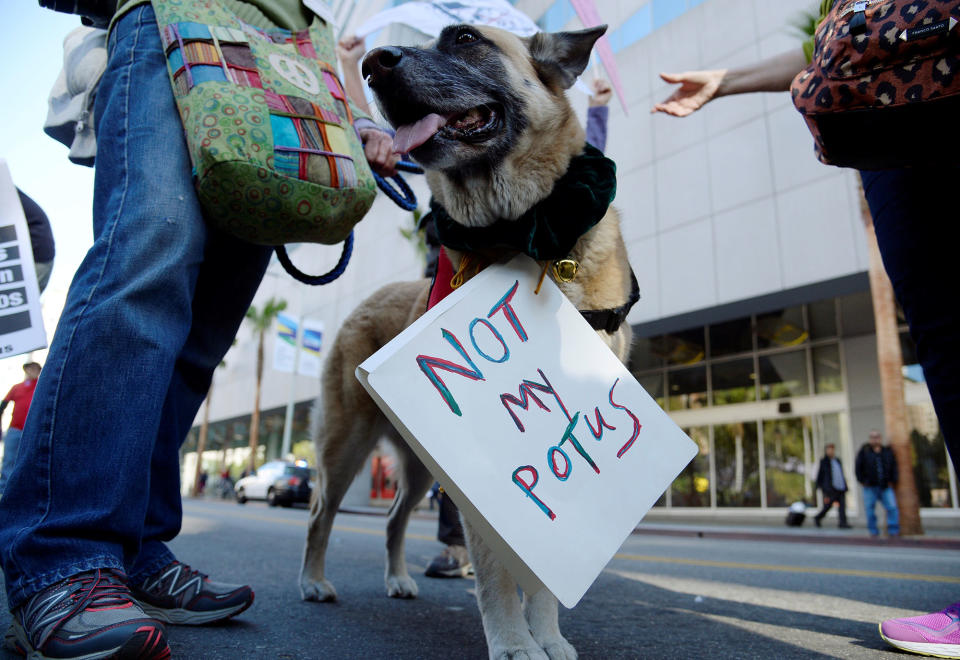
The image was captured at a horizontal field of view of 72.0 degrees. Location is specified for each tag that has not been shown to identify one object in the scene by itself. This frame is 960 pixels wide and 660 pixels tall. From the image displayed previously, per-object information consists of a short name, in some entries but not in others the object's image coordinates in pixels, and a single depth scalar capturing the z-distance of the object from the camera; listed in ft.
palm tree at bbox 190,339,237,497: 132.21
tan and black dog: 6.23
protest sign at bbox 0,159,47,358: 8.21
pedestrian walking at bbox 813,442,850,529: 49.03
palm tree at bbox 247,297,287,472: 116.16
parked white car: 72.90
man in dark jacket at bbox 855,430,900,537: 39.37
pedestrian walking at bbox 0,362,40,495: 26.13
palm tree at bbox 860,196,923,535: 38.86
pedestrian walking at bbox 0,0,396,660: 4.79
